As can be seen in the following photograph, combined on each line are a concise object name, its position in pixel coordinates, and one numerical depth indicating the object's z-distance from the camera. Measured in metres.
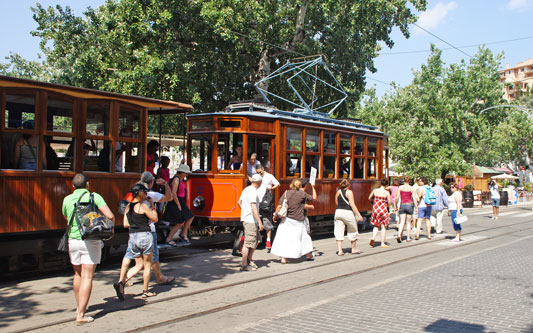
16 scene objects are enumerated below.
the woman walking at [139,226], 7.20
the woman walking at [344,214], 11.60
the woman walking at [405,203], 14.17
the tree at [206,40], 17.92
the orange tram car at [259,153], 12.44
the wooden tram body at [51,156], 8.56
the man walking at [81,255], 6.20
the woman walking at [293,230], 10.55
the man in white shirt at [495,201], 24.06
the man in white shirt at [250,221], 9.63
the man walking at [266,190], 11.78
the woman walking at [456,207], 14.56
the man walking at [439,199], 15.89
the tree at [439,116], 30.19
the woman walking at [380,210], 12.97
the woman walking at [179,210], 11.15
